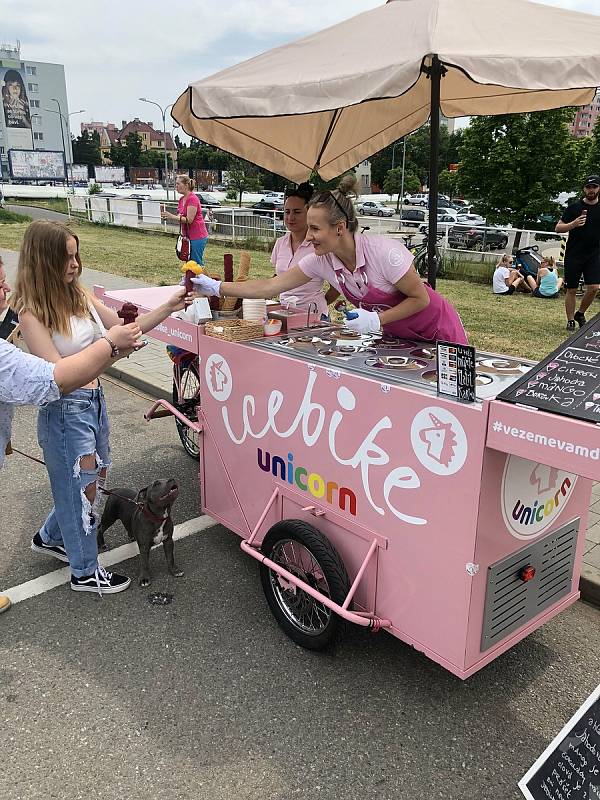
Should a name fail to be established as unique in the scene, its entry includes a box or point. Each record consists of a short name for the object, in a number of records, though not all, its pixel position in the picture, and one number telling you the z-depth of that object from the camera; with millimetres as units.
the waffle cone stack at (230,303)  3744
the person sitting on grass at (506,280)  11500
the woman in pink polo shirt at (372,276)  2852
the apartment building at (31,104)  109500
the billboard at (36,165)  89688
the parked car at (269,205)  40350
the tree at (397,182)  56500
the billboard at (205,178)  83362
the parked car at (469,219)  33331
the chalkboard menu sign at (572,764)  1769
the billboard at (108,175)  85562
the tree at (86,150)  107312
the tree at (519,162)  17812
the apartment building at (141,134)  140000
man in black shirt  7535
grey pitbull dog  3173
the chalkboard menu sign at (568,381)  1820
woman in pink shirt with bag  9109
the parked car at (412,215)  36091
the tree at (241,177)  45325
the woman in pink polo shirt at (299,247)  4051
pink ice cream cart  2004
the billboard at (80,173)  91875
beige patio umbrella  2256
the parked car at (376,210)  46528
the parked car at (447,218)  34906
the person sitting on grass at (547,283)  11195
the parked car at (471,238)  16297
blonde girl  2746
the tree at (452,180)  20155
